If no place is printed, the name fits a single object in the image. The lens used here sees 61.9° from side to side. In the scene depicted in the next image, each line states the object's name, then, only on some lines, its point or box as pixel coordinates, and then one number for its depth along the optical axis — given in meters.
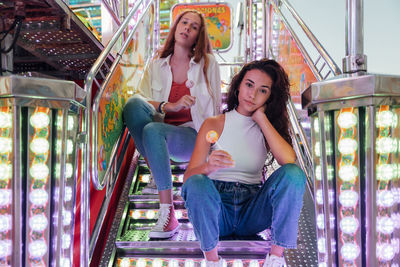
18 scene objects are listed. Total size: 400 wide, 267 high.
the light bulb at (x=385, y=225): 1.01
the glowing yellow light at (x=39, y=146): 1.07
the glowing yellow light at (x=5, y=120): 1.03
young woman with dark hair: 1.35
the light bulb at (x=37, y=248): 1.06
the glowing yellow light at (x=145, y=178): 2.30
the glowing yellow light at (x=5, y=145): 1.04
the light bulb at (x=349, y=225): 1.03
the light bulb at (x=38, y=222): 1.06
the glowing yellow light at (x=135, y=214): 1.98
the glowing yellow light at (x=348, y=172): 1.03
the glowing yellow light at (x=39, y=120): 1.06
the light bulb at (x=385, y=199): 1.01
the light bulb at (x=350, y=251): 1.02
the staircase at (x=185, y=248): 1.56
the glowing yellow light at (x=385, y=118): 1.01
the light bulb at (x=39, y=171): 1.06
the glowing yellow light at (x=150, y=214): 1.97
